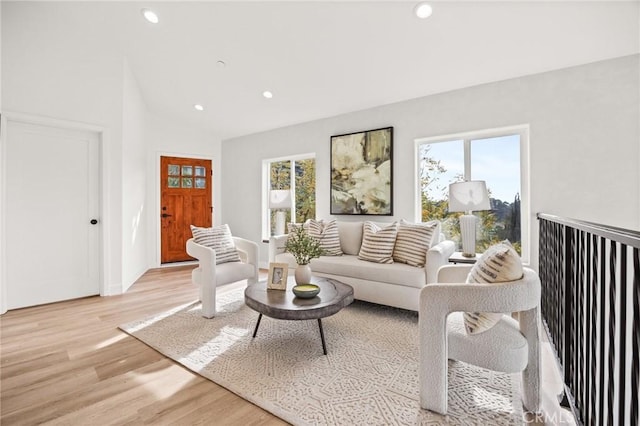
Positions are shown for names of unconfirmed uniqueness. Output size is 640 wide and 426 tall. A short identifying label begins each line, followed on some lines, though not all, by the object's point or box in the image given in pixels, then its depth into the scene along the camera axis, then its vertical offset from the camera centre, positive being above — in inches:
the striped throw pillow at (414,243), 124.8 -12.4
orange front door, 229.9 +11.1
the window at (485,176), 133.0 +16.9
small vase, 104.0 -20.6
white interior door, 130.3 +1.3
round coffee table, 84.4 -25.9
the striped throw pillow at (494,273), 60.5 -12.3
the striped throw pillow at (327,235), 155.0 -11.0
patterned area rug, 65.3 -41.4
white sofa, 116.4 -25.1
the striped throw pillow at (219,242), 133.8 -11.7
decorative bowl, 94.2 -23.8
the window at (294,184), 205.8 +21.5
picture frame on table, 104.8 -21.4
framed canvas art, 165.5 +23.0
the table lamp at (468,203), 122.9 +3.6
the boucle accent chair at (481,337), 58.7 -25.8
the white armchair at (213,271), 119.3 -23.4
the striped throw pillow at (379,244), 133.6 -13.9
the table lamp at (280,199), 190.2 +9.4
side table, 121.6 -18.5
